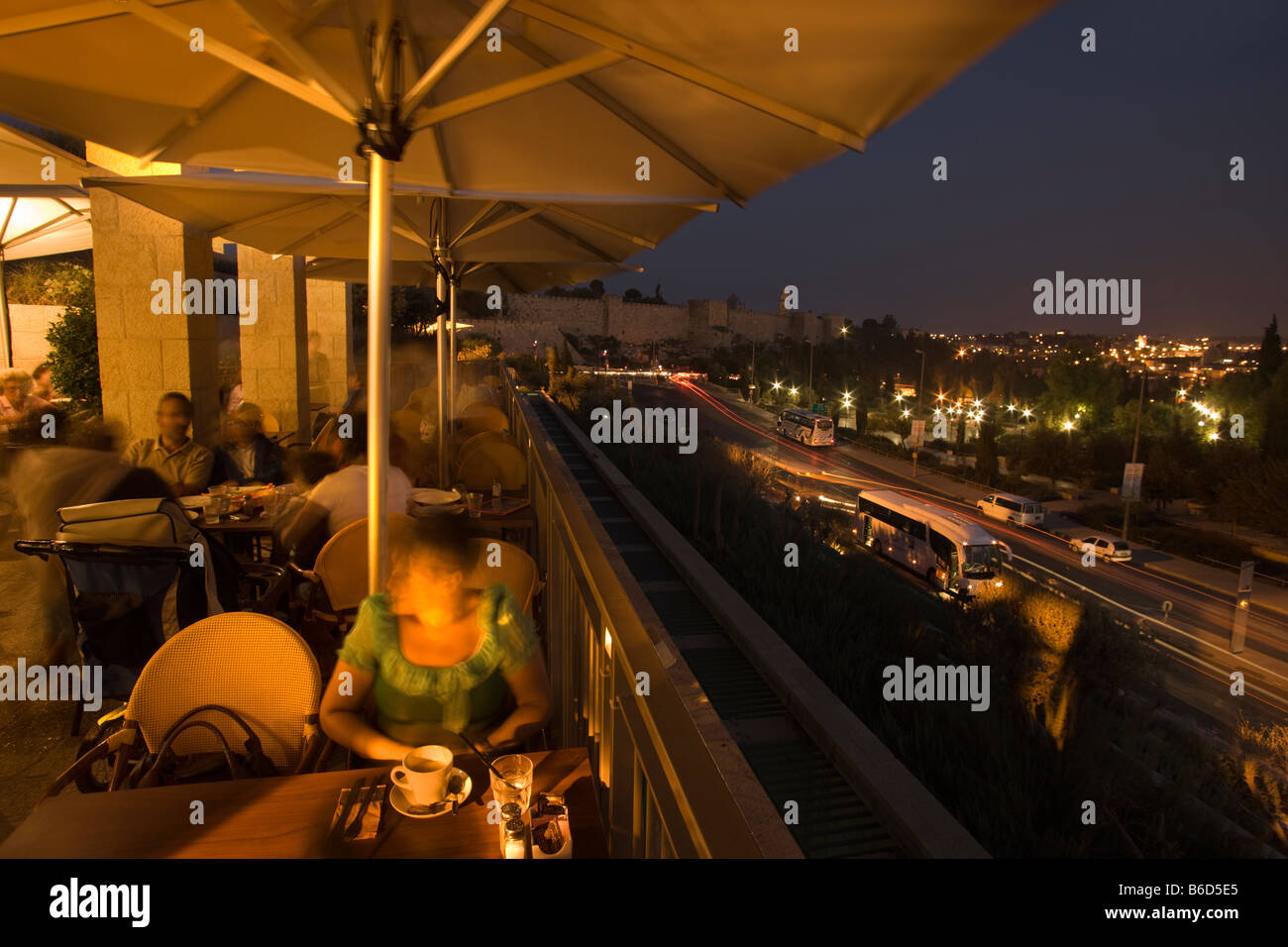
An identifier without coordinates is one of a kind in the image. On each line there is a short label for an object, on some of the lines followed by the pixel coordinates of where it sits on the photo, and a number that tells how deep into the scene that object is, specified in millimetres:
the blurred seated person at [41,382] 7177
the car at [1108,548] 30984
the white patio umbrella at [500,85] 1944
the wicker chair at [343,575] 3109
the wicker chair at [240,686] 1968
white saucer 1522
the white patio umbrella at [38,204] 6426
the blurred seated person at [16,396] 5591
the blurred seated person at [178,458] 4582
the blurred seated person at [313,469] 4426
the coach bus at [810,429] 46688
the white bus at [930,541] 19797
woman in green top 2082
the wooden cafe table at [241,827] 1399
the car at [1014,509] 34438
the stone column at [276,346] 9305
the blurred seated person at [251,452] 5391
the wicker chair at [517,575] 2816
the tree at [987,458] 45094
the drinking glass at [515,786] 1472
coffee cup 1513
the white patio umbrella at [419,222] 3861
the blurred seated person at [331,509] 3609
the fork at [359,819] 1454
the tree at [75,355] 12289
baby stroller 2730
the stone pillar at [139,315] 6215
